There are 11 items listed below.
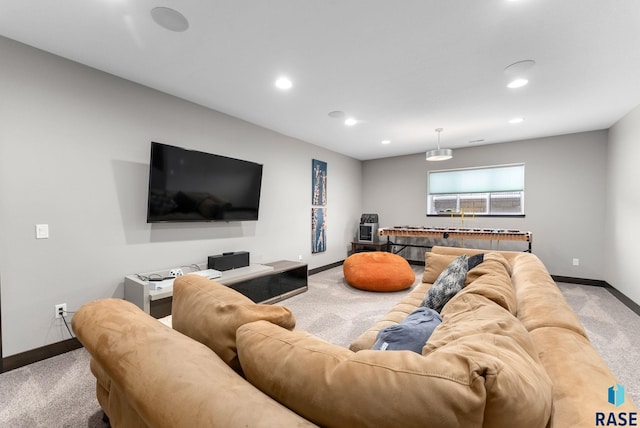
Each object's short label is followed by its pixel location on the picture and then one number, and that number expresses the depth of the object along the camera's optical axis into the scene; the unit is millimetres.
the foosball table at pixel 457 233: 4480
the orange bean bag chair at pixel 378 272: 4090
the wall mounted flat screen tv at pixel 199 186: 2846
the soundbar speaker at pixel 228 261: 3355
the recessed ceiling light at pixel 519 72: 2425
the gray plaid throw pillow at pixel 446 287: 1922
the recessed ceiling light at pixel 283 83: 2730
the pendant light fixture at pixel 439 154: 4230
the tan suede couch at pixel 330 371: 573
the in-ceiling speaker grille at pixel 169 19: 1841
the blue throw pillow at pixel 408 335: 1101
